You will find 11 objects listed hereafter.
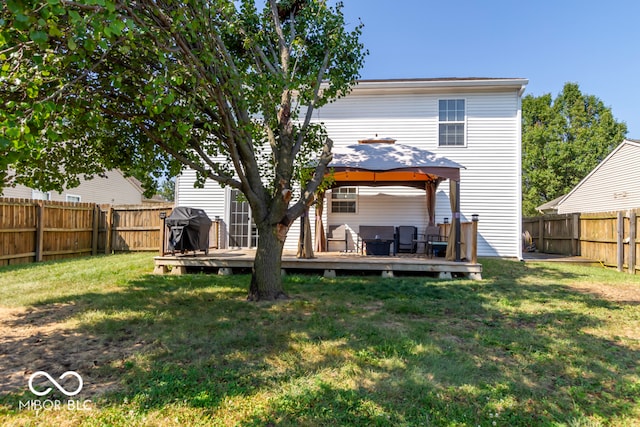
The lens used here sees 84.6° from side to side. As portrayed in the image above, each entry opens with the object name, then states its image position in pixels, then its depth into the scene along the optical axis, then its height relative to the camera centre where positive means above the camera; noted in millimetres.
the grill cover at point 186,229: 8492 -130
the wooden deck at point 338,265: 7711 -901
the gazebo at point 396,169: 8031 +1428
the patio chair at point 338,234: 11312 -274
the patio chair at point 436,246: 9031 -500
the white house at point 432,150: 11094 +2476
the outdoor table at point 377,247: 9454 -565
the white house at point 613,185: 15930 +2225
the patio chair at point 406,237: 10312 -311
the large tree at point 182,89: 3018 +1539
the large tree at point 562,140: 26406 +6741
